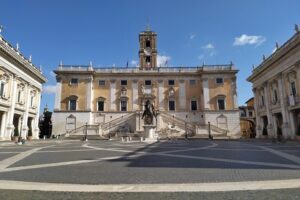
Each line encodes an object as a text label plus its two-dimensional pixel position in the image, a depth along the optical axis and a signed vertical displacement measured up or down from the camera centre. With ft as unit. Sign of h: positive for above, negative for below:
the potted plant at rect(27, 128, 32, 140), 139.95 +1.40
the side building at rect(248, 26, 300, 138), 105.50 +22.54
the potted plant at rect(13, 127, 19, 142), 128.44 +3.04
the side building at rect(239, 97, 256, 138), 235.83 +14.33
